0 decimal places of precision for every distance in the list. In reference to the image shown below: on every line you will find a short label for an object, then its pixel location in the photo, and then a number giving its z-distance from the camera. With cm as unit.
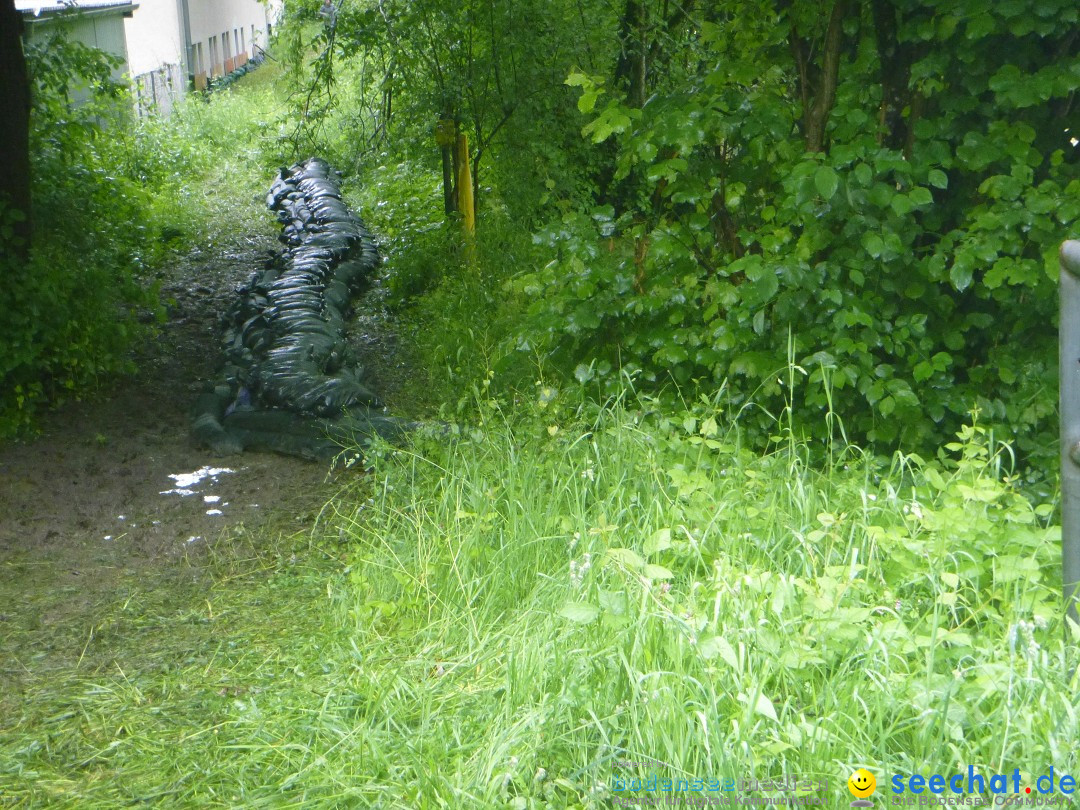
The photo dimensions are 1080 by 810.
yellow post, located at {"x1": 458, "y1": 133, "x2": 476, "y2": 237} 831
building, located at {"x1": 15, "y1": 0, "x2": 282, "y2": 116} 1376
